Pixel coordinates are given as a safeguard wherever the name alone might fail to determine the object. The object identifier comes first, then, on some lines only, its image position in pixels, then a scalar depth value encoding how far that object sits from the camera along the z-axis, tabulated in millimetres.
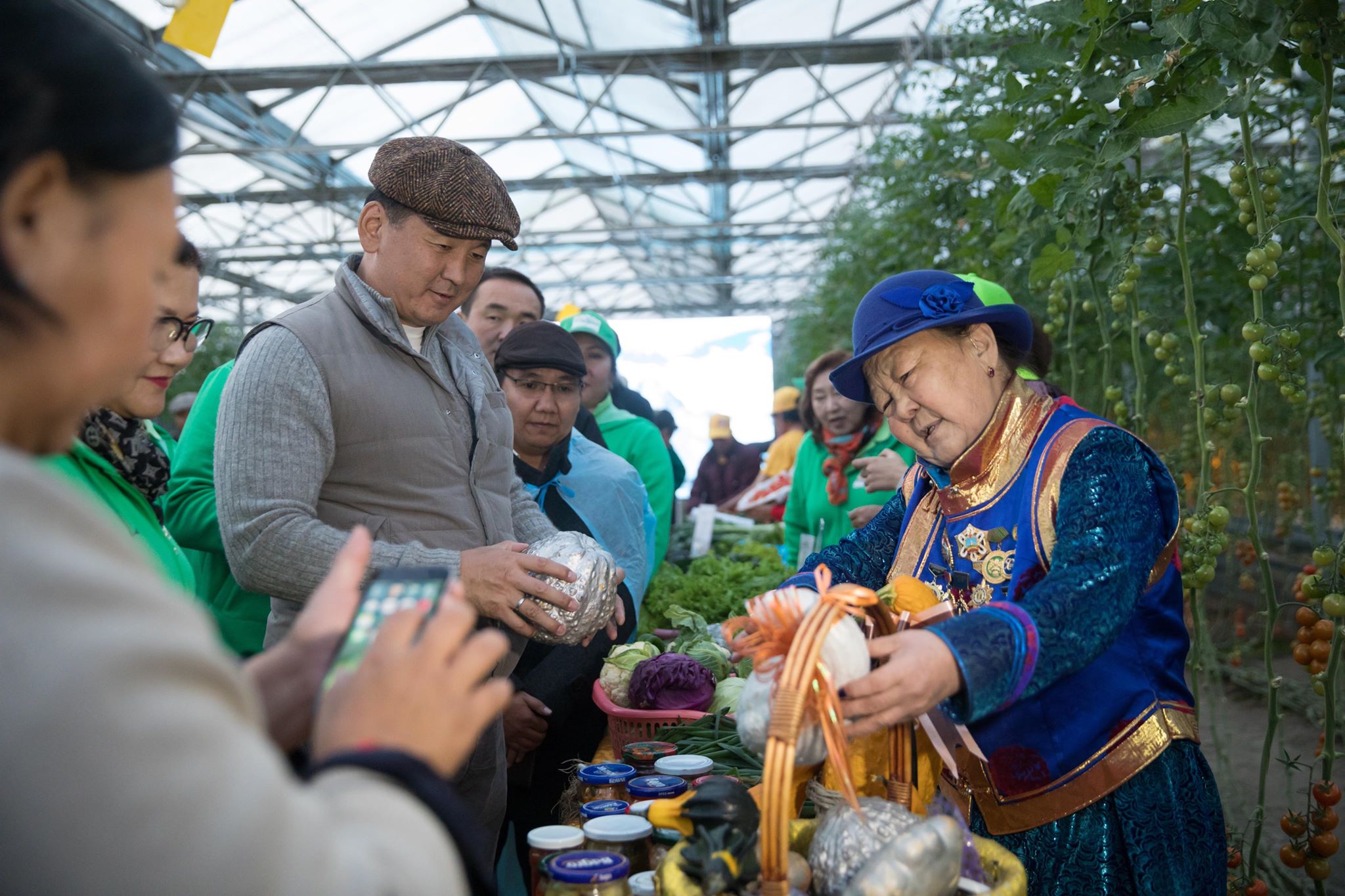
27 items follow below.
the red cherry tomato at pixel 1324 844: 1992
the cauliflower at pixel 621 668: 2455
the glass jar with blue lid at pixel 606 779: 1628
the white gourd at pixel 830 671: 1153
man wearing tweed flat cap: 1667
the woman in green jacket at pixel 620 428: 4078
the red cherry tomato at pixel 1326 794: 2016
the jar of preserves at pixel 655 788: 1495
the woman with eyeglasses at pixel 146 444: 1716
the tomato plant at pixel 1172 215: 1698
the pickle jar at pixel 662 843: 1319
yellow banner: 2039
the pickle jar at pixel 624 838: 1303
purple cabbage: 2289
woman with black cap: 2652
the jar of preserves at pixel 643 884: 1205
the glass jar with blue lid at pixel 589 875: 1158
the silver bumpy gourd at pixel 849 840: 1125
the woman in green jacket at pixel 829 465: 3777
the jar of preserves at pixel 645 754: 1790
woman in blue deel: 1360
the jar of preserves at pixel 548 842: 1293
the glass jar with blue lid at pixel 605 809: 1470
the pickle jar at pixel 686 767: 1639
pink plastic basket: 2189
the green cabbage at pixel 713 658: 2664
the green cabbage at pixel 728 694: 2334
